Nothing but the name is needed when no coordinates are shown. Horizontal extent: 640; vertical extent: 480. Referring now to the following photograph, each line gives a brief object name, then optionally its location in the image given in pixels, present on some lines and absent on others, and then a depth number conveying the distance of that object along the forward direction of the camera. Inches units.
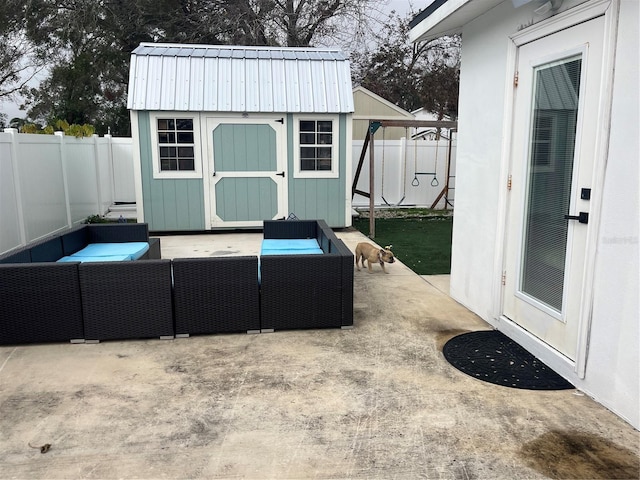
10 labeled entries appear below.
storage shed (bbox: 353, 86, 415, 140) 573.3
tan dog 222.2
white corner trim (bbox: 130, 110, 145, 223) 317.7
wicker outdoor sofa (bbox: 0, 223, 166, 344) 139.6
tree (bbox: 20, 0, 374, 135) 666.2
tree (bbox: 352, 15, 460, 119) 868.0
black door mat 120.4
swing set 332.8
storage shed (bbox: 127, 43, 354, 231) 321.4
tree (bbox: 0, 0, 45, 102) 697.0
